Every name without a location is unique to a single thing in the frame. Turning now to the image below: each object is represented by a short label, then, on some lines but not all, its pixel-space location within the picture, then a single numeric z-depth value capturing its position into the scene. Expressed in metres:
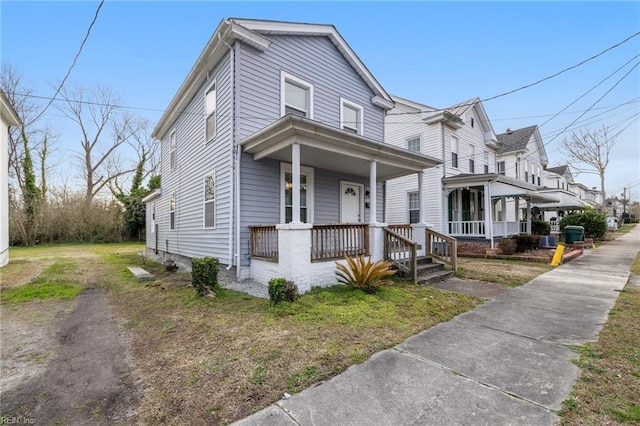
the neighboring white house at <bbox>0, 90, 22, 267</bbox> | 9.86
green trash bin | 14.73
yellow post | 9.71
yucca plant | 5.89
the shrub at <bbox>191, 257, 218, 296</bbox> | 6.15
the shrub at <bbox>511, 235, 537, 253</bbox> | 12.08
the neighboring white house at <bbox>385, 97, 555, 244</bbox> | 13.33
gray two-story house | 6.37
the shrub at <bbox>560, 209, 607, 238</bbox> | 18.97
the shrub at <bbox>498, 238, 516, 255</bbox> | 11.54
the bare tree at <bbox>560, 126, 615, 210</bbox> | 25.97
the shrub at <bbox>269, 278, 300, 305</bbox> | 5.04
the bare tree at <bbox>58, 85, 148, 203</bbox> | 26.25
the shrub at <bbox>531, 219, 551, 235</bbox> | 18.38
